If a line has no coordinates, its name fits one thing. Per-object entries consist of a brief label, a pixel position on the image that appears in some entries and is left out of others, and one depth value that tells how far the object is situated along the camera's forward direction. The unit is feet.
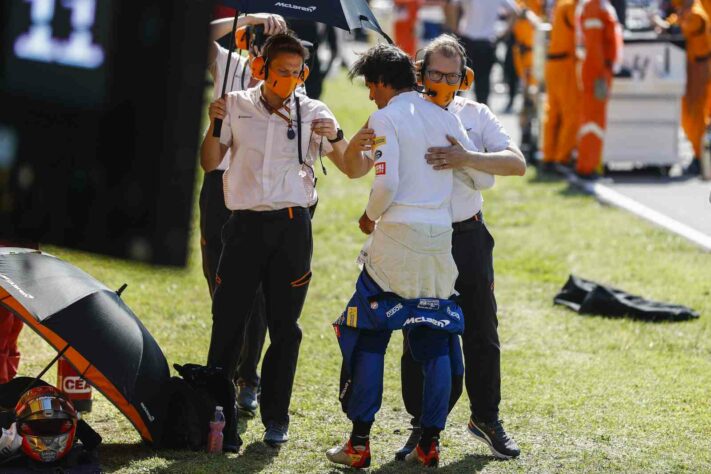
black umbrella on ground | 39.60
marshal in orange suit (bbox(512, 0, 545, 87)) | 129.70
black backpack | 41.45
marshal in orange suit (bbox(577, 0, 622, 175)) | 94.17
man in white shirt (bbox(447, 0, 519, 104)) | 112.88
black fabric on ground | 62.95
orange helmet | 38.14
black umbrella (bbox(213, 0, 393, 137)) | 38.91
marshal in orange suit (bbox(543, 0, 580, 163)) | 99.60
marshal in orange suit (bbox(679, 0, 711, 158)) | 101.24
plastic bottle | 41.55
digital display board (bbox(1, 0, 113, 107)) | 20.72
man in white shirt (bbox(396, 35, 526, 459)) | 39.37
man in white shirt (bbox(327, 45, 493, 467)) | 38.73
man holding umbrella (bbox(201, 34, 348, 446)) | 41.50
